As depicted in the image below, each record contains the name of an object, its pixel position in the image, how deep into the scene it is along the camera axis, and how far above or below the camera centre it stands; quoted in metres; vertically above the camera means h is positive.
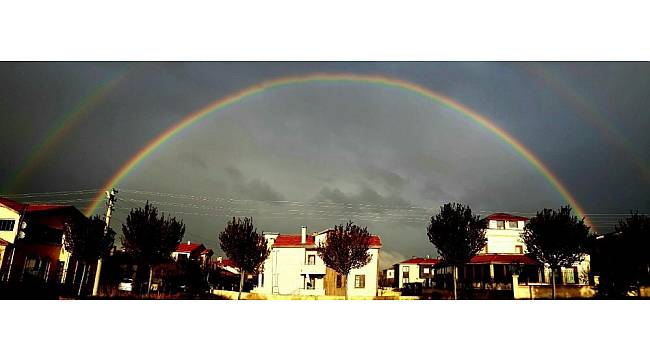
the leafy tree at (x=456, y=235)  36.72 +4.82
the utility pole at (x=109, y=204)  32.72 +5.42
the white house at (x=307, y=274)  44.16 +1.58
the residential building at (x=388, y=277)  94.25 +3.39
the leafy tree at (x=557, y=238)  35.41 +4.68
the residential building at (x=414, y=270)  78.50 +4.14
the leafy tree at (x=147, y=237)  32.56 +3.21
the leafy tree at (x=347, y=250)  38.12 +3.38
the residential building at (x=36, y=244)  34.12 +2.63
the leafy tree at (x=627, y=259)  31.75 +3.14
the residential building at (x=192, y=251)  60.00 +4.53
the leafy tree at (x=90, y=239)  33.59 +3.01
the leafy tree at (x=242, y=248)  37.44 +3.16
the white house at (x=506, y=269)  44.44 +2.85
